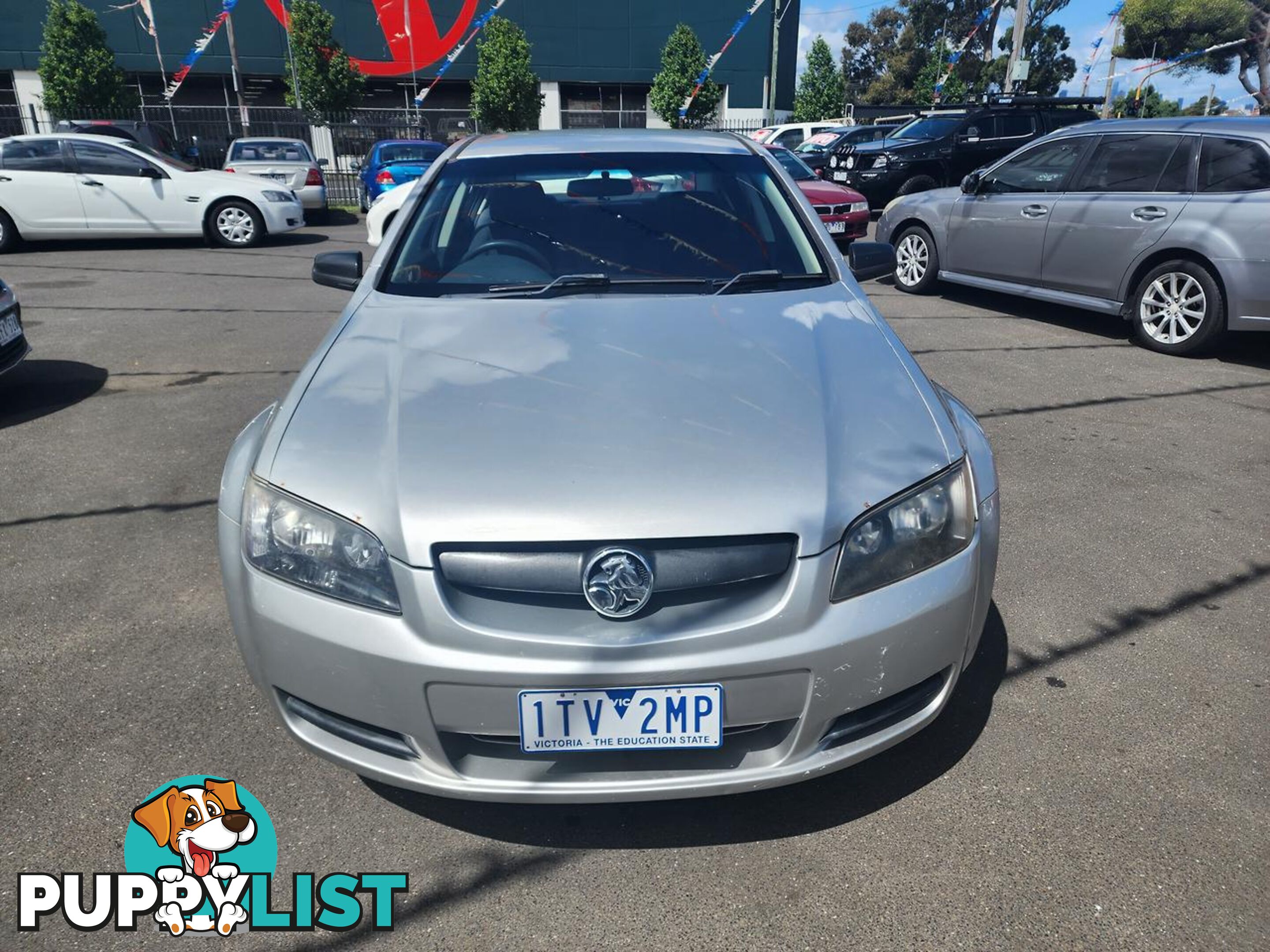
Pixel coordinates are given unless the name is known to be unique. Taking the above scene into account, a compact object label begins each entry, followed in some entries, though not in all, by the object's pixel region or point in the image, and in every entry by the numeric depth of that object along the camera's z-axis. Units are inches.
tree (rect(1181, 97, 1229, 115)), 2429.9
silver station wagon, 245.8
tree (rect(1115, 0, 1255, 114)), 1911.9
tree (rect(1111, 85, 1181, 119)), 1721.2
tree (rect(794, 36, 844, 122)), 1718.8
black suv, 589.3
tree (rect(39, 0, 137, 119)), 1067.3
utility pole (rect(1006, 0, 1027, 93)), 930.1
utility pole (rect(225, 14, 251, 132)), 1127.0
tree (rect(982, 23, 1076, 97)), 2442.2
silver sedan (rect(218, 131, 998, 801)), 71.9
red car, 461.7
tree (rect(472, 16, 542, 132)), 1264.8
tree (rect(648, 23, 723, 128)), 1328.7
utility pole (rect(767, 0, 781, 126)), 1187.6
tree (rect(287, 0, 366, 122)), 1154.7
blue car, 565.3
